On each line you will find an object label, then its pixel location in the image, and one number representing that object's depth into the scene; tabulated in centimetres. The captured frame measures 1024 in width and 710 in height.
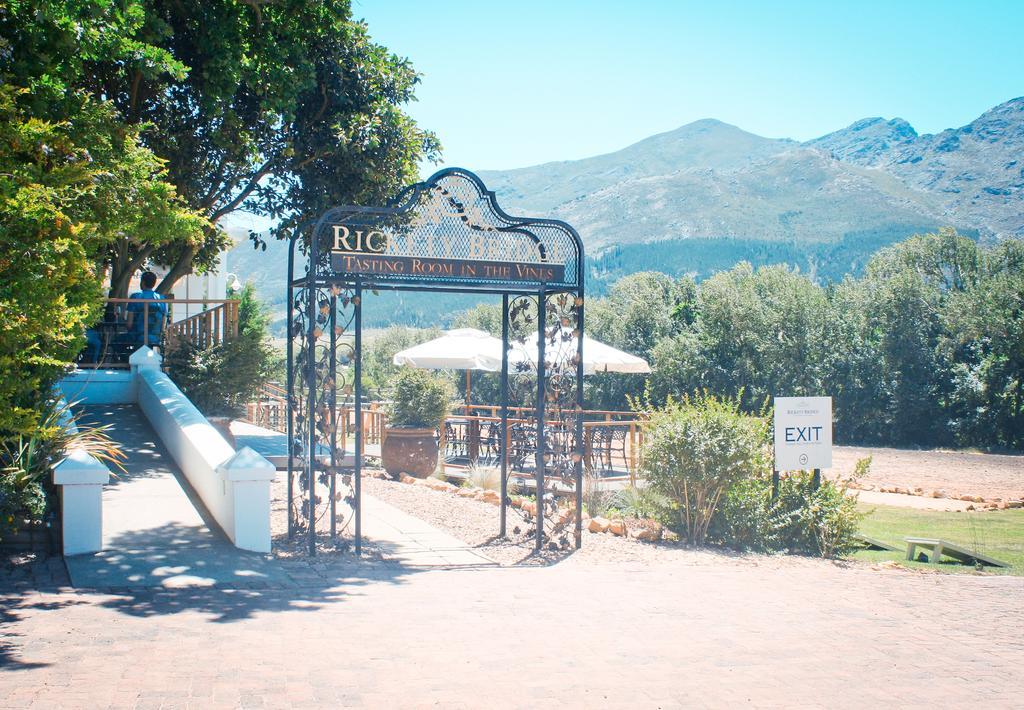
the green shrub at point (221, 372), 1454
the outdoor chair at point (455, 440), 1764
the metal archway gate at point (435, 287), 888
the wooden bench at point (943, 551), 1078
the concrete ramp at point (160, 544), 747
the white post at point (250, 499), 851
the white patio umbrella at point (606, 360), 1636
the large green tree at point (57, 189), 570
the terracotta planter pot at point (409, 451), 1520
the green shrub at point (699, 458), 1037
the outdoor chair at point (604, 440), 1662
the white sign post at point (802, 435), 1048
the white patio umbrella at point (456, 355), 1658
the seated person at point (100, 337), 1503
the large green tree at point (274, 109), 1334
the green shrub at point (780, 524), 1052
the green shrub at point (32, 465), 790
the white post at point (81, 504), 803
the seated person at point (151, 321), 1533
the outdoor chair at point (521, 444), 1122
